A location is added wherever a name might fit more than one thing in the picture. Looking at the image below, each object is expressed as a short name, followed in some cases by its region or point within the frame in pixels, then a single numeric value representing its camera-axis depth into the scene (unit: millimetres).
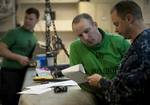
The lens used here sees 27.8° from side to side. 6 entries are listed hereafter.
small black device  2155
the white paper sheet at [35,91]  2186
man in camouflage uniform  1432
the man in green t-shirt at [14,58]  3486
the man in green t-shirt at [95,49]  2191
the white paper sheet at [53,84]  2359
